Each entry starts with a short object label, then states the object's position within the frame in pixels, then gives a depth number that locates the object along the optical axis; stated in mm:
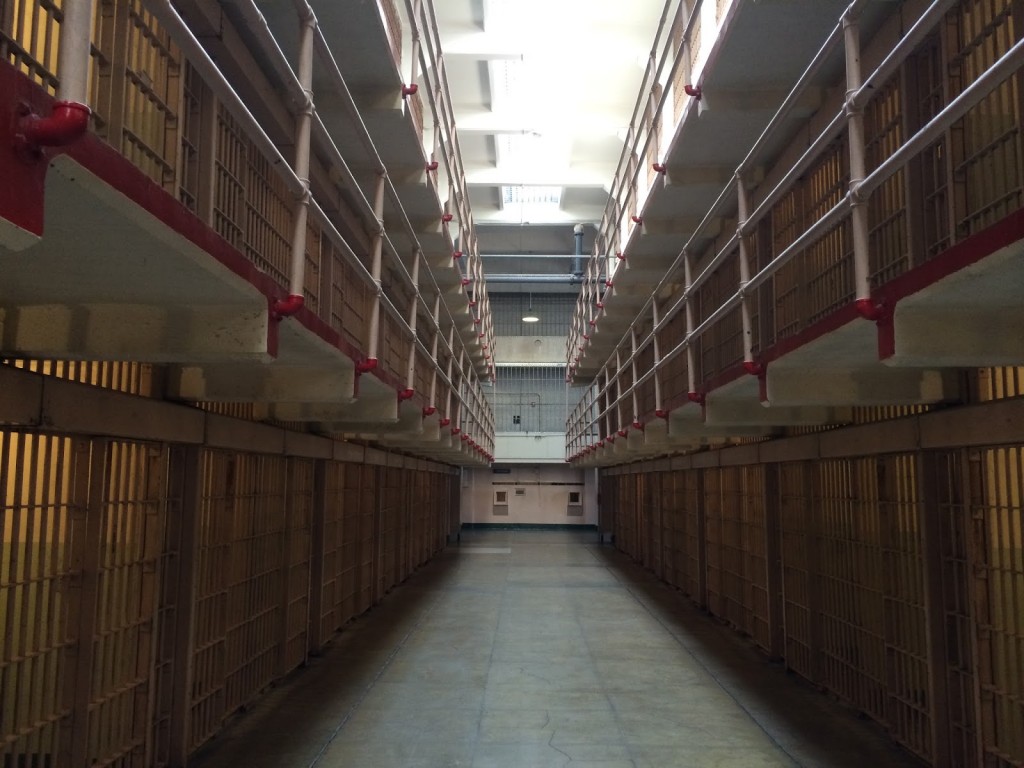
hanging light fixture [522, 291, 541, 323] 23547
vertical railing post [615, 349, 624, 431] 9898
